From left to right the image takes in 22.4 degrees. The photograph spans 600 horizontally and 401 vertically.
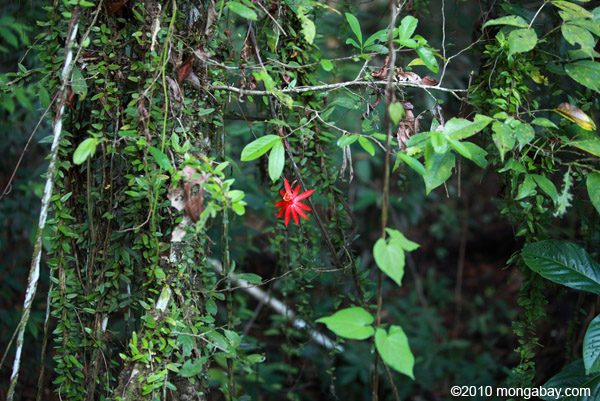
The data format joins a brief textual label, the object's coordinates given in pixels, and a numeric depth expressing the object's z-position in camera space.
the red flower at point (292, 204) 2.76
